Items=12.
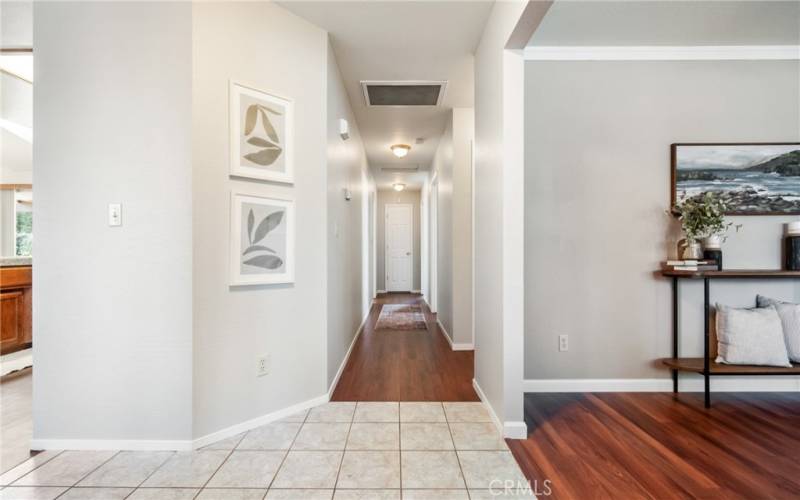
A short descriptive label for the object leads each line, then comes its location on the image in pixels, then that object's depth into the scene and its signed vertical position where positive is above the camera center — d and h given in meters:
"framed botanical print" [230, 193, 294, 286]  1.95 +0.05
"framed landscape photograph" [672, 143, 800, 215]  2.56 +0.54
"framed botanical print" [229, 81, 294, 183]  1.95 +0.69
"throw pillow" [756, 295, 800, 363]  2.32 -0.54
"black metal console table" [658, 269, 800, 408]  2.24 -0.79
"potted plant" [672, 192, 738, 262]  2.35 +0.17
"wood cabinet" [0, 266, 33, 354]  2.80 -0.50
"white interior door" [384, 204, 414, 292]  8.55 +0.06
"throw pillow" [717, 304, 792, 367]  2.27 -0.61
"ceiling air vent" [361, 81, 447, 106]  3.25 +1.54
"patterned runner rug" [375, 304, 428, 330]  4.80 -1.09
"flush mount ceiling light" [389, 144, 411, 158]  4.87 +1.42
